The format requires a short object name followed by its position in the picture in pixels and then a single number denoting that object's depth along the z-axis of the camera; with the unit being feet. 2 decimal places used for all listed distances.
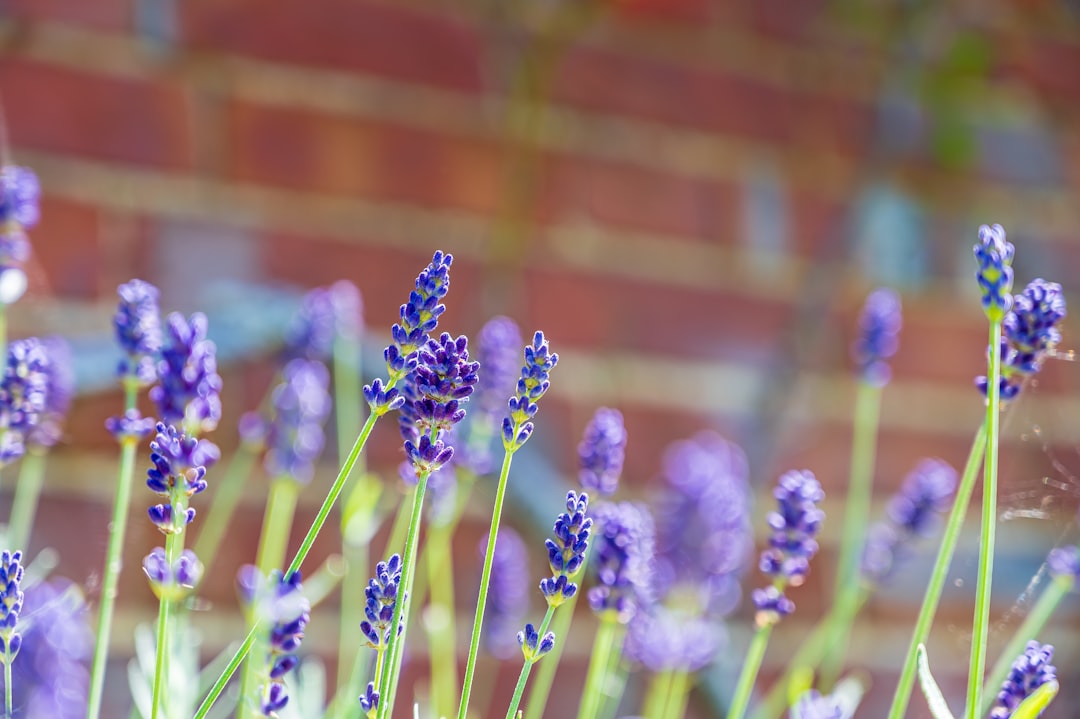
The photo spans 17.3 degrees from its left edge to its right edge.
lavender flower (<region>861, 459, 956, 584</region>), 3.71
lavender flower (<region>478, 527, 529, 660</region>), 3.83
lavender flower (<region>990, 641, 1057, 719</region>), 3.06
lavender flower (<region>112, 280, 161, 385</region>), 3.27
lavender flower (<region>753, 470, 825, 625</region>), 3.29
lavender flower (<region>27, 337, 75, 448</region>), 3.46
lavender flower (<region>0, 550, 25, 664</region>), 3.02
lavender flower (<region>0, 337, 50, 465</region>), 3.24
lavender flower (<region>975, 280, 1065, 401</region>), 3.08
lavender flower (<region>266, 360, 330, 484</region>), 3.70
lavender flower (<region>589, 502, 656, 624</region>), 3.31
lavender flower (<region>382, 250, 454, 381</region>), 3.00
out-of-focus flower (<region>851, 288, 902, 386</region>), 3.71
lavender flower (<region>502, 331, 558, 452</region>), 3.02
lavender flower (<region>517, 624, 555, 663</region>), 3.06
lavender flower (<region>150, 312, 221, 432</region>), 3.14
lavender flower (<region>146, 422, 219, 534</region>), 3.03
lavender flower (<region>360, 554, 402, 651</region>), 3.03
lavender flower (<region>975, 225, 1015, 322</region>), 2.98
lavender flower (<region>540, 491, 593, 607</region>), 3.07
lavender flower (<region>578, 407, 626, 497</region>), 3.43
